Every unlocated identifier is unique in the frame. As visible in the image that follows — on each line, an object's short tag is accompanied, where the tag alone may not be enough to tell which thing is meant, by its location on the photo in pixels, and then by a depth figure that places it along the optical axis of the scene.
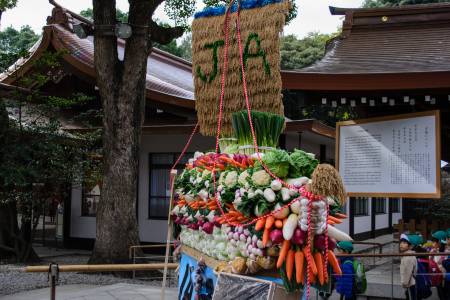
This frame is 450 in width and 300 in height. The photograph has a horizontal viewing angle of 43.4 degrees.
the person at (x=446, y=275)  8.44
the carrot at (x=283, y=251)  3.07
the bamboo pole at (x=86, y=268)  5.11
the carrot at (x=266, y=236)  3.12
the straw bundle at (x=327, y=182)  2.85
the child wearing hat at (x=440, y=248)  8.67
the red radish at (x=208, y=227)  3.75
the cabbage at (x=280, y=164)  3.32
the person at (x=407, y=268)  8.03
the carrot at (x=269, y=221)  3.12
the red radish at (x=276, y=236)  3.10
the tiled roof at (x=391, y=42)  8.92
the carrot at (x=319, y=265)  3.05
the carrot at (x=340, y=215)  3.25
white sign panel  7.87
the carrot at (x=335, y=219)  3.20
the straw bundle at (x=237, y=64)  4.29
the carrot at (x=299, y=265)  3.00
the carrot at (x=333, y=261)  3.15
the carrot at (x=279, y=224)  3.11
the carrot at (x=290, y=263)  3.05
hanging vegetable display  3.03
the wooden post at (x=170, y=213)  4.41
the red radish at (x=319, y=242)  3.05
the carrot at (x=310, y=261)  3.00
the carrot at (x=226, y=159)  3.80
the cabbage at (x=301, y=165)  3.35
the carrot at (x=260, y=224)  3.18
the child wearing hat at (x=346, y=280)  8.05
